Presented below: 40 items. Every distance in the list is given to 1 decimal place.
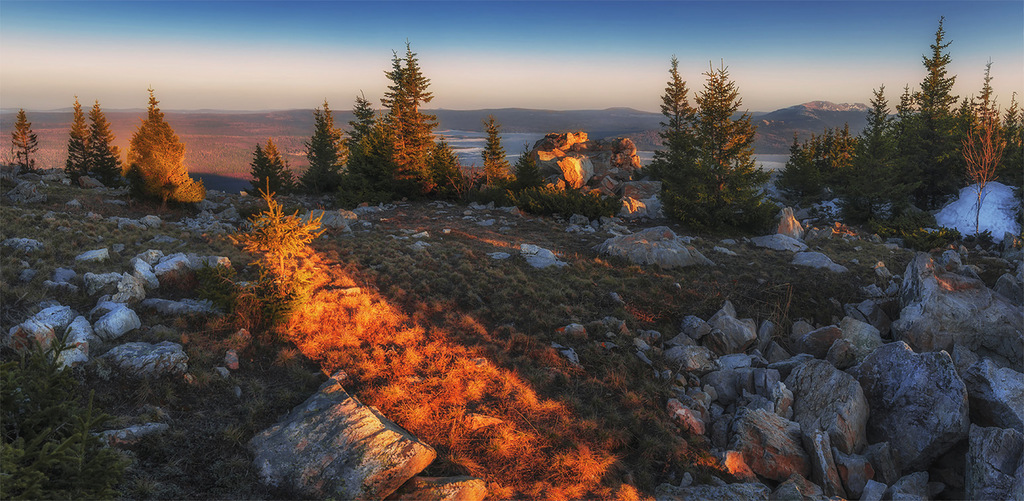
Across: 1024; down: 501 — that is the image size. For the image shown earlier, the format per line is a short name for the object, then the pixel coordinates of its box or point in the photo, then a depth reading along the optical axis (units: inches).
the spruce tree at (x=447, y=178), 1171.9
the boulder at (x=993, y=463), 217.9
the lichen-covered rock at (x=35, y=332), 245.7
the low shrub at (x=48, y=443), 127.9
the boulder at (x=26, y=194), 860.4
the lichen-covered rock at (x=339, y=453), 198.7
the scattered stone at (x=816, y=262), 543.4
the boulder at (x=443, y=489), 199.0
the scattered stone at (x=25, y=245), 407.3
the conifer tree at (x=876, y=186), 971.3
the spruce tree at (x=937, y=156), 1114.1
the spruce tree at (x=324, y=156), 1569.9
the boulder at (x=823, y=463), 239.5
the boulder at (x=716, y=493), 225.9
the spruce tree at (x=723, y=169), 792.9
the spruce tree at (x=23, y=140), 2144.4
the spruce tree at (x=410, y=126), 1182.9
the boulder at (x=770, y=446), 251.6
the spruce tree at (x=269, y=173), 1650.7
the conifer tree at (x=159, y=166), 973.8
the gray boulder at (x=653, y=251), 563.5
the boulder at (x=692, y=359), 351.3
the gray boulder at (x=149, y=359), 254.2
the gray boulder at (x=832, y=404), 268.2
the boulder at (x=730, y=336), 388.2
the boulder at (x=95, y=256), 408.6
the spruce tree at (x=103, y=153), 1769.2
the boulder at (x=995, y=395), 258.4
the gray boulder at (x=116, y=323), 285.0
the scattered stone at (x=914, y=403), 260.2
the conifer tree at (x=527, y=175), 1097.4
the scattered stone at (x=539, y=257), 545.3
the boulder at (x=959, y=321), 377.4
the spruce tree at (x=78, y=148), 1780.3
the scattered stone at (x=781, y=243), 658.2
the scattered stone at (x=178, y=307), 329.1
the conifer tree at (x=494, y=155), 1309.1
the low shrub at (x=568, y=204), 919.0
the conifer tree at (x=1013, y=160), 1033.5
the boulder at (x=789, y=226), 778.8
